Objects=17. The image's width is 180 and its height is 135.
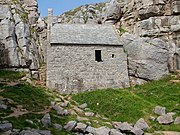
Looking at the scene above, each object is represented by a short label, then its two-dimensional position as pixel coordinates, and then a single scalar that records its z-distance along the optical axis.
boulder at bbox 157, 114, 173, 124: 16.89
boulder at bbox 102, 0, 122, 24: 32.75
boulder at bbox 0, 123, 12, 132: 12.72
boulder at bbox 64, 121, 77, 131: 14.55
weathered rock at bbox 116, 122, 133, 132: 15.39
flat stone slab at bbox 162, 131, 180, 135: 15.51
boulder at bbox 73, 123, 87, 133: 14.52
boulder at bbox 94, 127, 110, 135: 14.23
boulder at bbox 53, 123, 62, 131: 14.38
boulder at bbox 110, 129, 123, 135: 14.42
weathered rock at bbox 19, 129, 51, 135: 12.37
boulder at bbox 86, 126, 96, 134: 14.45
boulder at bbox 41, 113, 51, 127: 14.65
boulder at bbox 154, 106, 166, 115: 18.04
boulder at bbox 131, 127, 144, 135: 15.11
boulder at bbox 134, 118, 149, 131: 16.11
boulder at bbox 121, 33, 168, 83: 24.99
